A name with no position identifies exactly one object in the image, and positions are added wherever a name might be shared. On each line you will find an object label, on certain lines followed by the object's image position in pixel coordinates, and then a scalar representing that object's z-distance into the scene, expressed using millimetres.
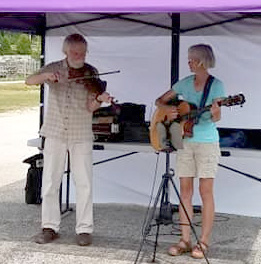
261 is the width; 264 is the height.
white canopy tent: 7199
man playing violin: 5801
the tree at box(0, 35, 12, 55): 43606
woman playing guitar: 5418
